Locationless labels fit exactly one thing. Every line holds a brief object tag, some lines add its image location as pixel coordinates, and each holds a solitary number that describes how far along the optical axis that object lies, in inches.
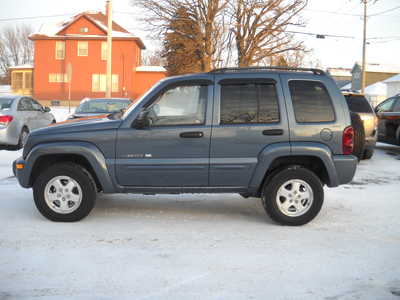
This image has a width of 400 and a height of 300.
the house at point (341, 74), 3200.5
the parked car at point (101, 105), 505.8
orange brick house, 1809.8
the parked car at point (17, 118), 470.3
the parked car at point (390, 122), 506.9
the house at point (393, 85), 1887.1
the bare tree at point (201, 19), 981.8
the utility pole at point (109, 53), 794.2
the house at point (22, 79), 1932.8
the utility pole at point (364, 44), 1381.4
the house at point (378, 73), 2746.1
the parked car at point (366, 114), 439.2
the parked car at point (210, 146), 219.1
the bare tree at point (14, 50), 3351.4
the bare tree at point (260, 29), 961.5
